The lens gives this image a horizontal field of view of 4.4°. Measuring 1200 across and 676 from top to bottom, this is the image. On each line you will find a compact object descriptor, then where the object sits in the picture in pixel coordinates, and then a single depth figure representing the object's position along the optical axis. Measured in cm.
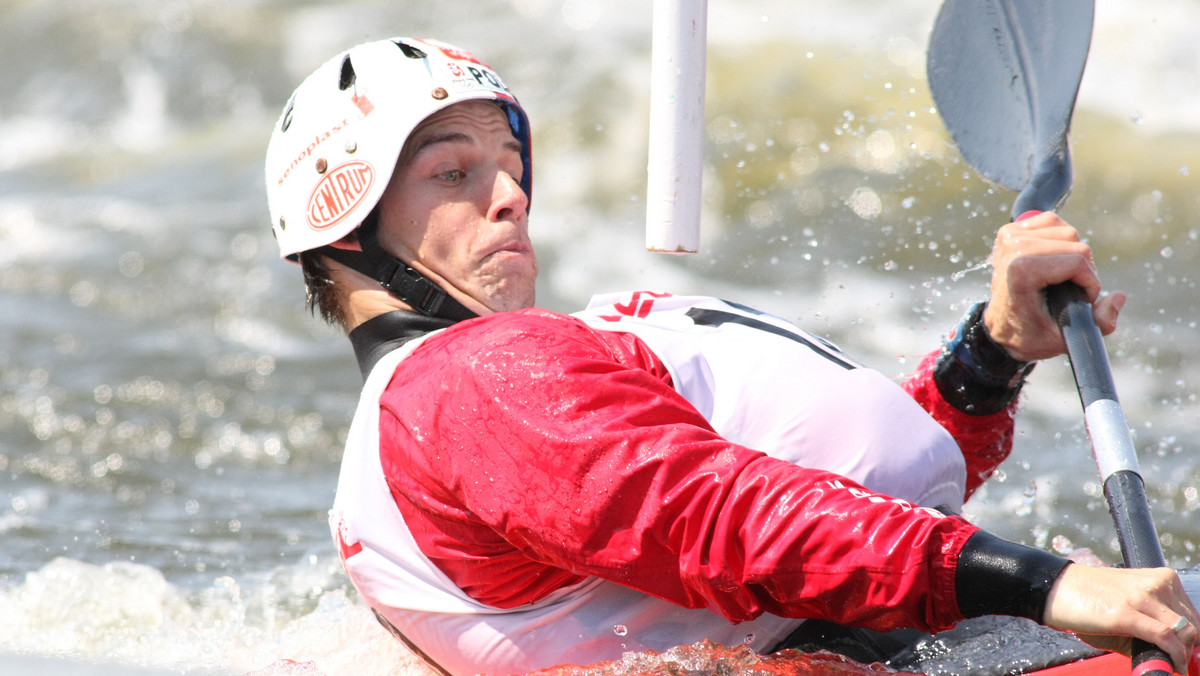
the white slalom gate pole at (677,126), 1347
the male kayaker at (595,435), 1326
